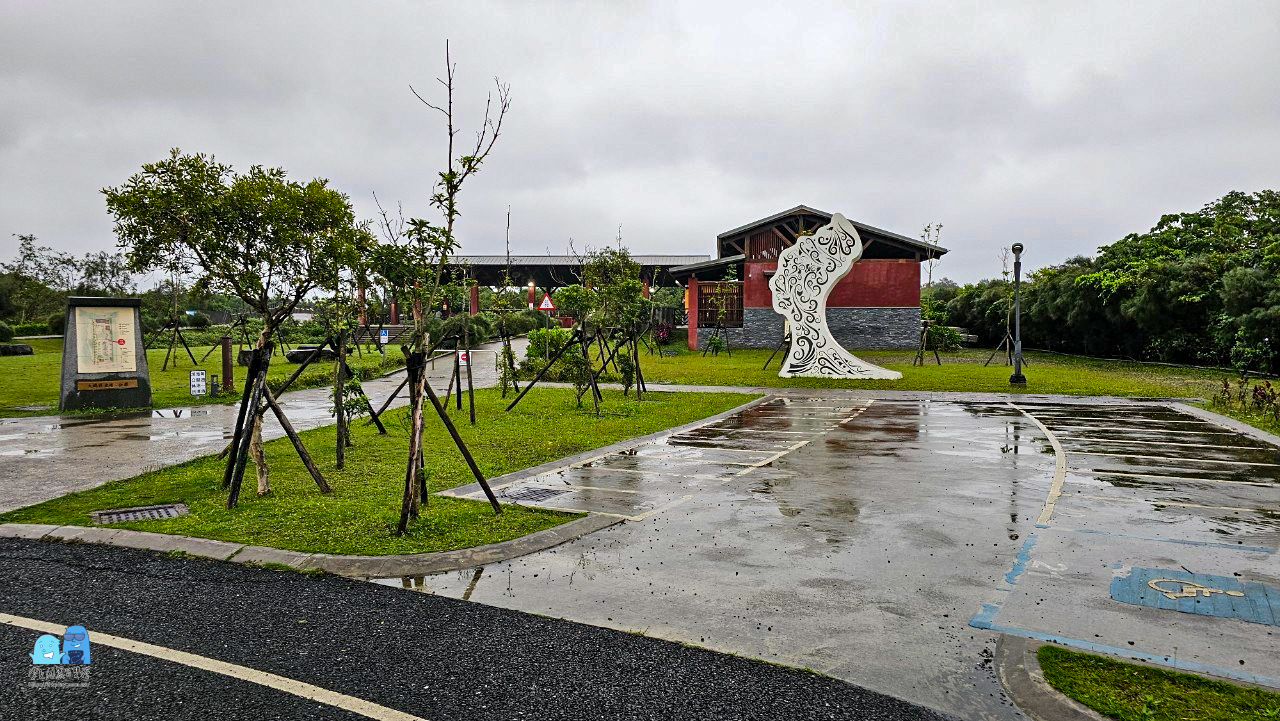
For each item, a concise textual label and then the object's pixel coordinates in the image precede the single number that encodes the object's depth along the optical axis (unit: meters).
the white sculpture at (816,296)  22.58
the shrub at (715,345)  36.21
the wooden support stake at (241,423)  7.55
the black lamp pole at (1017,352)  20.28
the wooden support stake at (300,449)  7.73
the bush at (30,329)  37.16
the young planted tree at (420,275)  6.55
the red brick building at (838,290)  37.28
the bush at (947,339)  35.38
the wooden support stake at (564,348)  15.41
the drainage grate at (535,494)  7.93
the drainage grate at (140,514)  6.90
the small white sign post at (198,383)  17.94
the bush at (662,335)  41.70
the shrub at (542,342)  24.56
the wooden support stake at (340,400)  9.62
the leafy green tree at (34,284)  41.44
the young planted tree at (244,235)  7.47
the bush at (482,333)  37.84
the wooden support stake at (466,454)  6.68
